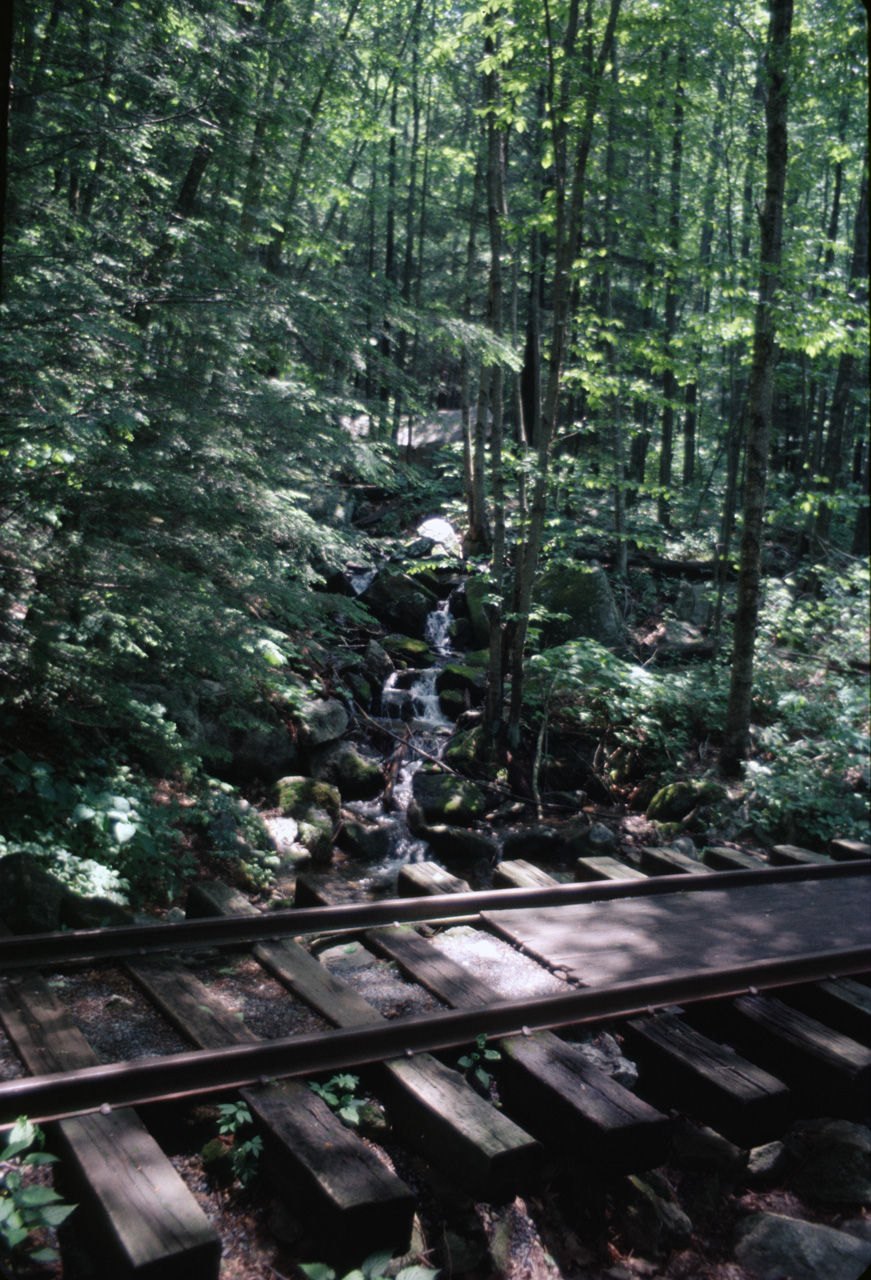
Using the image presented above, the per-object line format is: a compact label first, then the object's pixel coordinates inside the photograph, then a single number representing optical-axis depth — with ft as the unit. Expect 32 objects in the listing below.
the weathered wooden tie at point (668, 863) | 18.99
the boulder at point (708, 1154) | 11.63
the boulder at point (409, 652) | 44.57
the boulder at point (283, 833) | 25.86
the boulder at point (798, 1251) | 9.28
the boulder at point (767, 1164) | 11.81
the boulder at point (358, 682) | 39.04
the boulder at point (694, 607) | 50.29
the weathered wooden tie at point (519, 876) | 16.74
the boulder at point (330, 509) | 37.77
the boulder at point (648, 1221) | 9.91
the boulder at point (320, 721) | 32.09
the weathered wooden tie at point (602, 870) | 18.07
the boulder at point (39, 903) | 12.87
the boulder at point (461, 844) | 29.40
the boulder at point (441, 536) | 55.47
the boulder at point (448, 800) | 31.76
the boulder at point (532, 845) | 29.63
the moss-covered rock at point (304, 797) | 28.81
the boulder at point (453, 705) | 40.93
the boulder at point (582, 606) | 44.75
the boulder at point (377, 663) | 41.22
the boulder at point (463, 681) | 42.01
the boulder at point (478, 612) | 48.37
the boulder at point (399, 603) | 48.39
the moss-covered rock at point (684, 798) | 31.45
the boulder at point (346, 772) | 32.58
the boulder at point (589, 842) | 29.58
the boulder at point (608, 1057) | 13.50
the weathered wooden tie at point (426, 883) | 15.96
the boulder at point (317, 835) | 26.91
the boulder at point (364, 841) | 28.76
